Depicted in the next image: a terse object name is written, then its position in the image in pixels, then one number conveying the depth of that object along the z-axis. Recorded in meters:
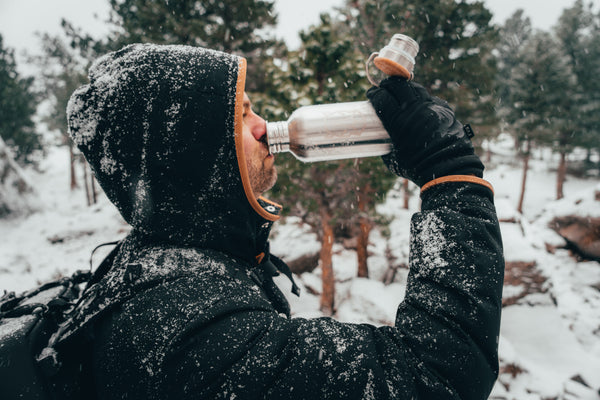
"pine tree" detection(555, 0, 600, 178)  21.72
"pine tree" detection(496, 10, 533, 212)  31.62
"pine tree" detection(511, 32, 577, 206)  19.64
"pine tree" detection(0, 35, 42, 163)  18.97
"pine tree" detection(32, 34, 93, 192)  18.78
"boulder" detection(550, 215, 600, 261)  11.59
